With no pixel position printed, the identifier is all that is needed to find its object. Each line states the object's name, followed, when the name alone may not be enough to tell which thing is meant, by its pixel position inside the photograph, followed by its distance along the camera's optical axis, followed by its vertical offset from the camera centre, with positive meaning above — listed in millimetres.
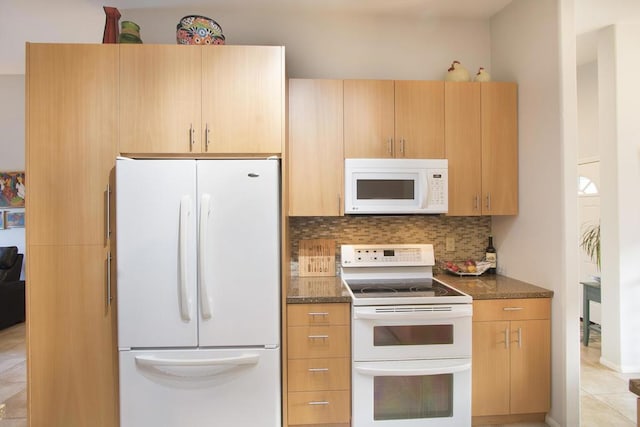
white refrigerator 1880 -418
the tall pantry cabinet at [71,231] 1957 -80
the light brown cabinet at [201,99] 1979 +676
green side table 3162 -789
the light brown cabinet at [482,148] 2404 +459
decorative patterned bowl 2064 +1114
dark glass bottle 2676 -339
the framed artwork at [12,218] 4621 -13
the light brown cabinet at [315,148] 2316 +451
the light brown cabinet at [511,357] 2094 -879
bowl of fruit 2572 -408
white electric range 1996 -852
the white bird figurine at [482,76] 2498 +1000
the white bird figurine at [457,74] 2496 +1022
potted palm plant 3424 -288
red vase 2119 +1176
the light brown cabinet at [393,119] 2346 +657
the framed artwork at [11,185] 4527 +422
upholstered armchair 4074 -861
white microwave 2311 +195
